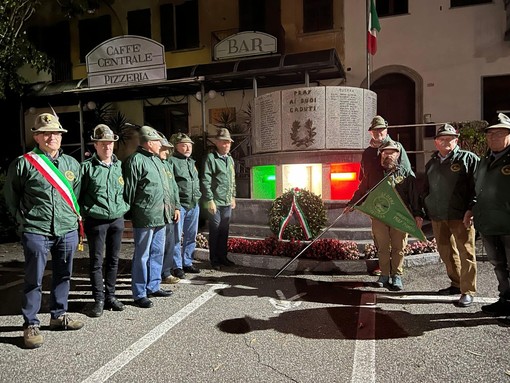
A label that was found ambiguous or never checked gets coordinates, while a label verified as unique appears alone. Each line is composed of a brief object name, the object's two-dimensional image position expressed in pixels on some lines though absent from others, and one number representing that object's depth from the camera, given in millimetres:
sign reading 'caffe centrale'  11062
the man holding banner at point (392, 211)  4750
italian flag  11820
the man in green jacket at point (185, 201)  5887
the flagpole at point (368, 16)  11517
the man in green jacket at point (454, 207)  4297
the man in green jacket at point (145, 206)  4562
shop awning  12547
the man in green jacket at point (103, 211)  4223
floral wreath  6418
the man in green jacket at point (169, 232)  5223
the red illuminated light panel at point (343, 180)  8891
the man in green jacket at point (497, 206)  3869
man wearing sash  3586
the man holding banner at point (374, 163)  5344
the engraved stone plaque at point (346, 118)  8836
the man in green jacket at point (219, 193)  6230
